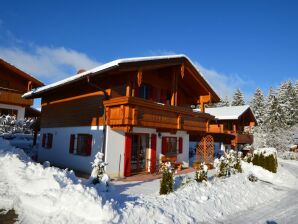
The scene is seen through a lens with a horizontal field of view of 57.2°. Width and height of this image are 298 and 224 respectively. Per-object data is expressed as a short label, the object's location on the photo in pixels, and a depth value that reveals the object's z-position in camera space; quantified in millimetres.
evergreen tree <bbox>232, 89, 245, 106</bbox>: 67062
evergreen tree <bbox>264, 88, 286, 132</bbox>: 54712
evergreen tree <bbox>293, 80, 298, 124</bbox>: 59794
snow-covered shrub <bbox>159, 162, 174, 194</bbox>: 10102
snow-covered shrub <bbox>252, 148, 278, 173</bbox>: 20344
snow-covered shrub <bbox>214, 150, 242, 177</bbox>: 14781
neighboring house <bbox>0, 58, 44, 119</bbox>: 22178
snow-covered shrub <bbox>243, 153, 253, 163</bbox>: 21141
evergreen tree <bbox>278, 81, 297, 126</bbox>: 59875
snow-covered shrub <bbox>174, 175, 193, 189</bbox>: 11414
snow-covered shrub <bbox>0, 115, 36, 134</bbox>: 11914
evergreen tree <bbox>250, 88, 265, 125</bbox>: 64438
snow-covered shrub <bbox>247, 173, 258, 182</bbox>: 14909
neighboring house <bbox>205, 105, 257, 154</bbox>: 32531
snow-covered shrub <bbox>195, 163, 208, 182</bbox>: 12281
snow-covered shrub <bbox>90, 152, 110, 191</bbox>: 9383
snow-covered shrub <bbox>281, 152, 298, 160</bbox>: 37831
